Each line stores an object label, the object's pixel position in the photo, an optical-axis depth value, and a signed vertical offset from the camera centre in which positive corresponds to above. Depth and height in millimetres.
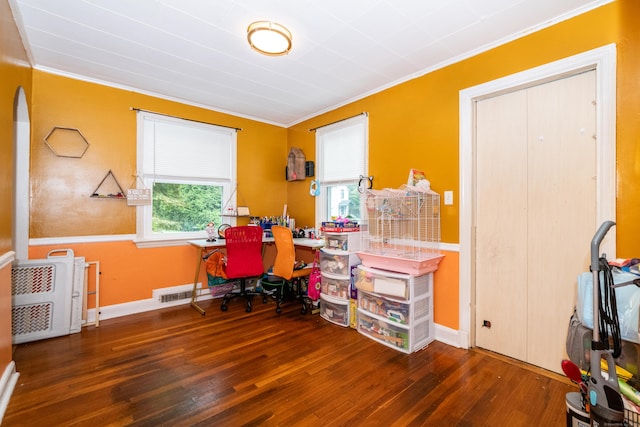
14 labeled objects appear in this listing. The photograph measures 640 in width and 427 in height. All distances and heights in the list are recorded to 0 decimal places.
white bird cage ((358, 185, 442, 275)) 2617 -156
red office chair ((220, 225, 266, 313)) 3283 -455
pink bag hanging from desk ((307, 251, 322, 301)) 3324 -798
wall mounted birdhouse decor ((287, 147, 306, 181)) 4387 +775
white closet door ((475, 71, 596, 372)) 2061 +22
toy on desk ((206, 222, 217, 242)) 3879 -215
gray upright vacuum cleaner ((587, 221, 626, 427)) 1202 -662
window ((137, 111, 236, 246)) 3523 +536
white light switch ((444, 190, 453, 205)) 2662 +165
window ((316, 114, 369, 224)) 3645 +664
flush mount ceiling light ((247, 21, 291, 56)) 2150 +1356
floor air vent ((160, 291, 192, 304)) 3570 -1034
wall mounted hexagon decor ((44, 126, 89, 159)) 2953 +761
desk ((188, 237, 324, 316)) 3417 -362
